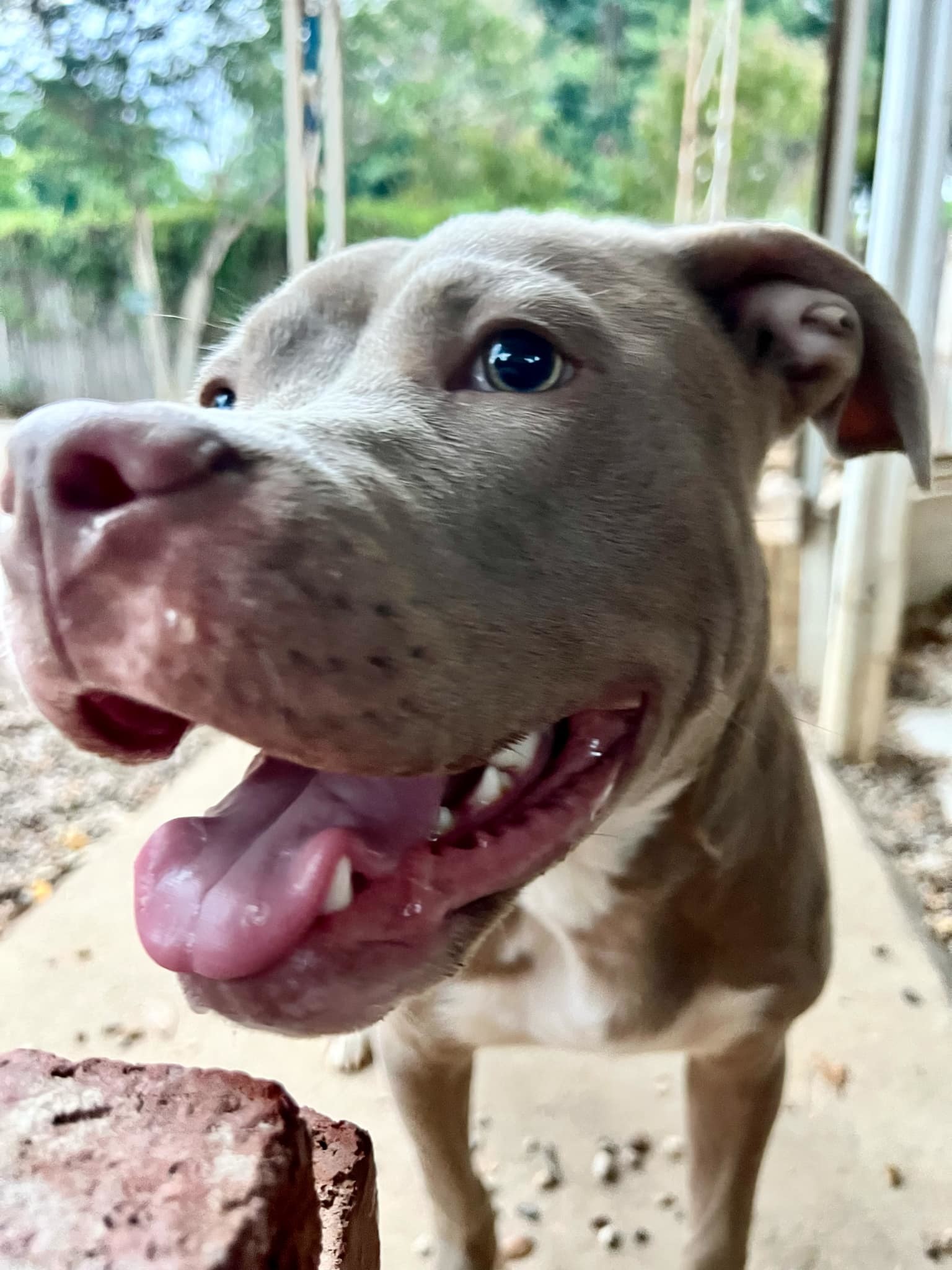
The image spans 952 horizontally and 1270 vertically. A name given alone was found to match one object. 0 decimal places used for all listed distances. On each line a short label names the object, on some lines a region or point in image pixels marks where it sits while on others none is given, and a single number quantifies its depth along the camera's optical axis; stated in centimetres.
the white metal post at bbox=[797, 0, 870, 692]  111
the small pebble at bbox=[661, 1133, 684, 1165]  61
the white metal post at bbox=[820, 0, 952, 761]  83
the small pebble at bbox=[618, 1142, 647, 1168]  60
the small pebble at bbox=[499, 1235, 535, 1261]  56
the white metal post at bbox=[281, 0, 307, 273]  104
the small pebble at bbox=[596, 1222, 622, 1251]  56
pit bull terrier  23
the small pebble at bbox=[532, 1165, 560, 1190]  59
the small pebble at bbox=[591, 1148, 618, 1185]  59
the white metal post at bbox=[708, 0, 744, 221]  127
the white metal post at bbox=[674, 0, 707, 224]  140
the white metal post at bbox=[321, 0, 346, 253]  107
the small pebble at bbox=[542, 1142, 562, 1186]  60
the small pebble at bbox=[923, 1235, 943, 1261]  55
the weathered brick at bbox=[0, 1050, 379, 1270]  20
